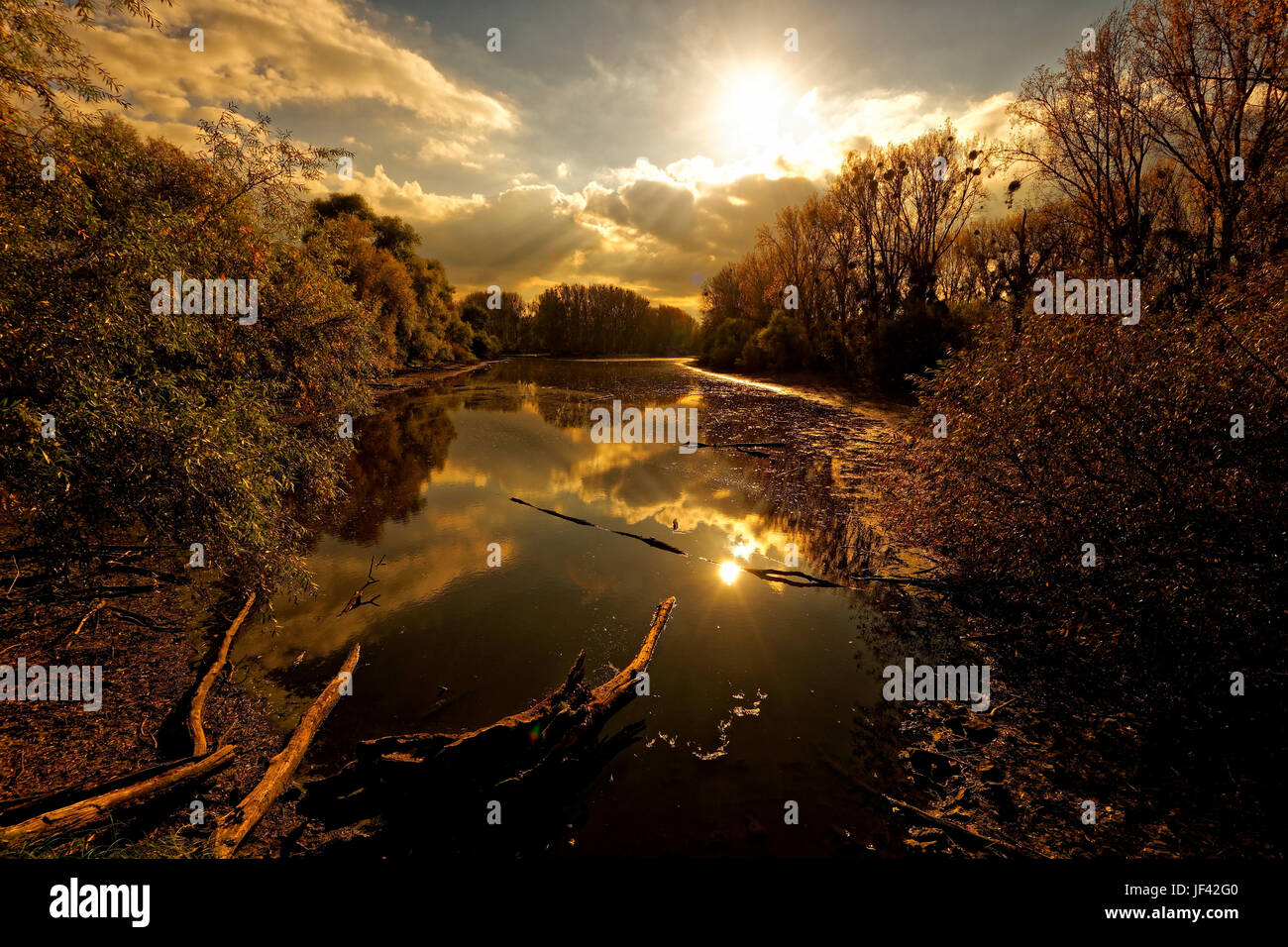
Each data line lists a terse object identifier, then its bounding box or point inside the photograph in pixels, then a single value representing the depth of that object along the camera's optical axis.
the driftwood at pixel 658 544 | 13.21
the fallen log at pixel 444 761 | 5.09
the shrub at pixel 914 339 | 37.94
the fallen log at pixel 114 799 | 4.13
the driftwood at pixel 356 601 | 9.91
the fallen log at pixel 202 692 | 6.11
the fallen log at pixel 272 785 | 4.70
